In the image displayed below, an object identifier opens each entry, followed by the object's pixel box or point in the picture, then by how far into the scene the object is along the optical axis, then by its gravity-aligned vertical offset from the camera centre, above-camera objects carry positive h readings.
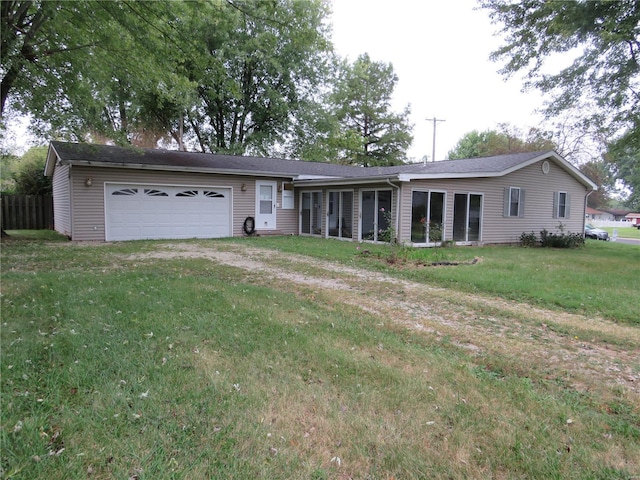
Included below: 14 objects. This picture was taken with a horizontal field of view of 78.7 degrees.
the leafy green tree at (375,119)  34.50 +9.10
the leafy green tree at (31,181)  19.34 +1.64
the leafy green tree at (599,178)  37.59 +5.28
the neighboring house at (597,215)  65.94 +1.76
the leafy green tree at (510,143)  34.56 +7.41
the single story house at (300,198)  12.56 +0.78
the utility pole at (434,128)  31.36 +7.61
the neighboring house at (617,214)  75.00 +2.04
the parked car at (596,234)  23.97 -0.61
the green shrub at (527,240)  15.30 -0.67
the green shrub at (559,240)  15.33 -0.64
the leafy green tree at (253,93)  22.83 +7.93
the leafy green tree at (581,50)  10.58 +5.41
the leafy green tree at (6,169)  14.64 +2.78
